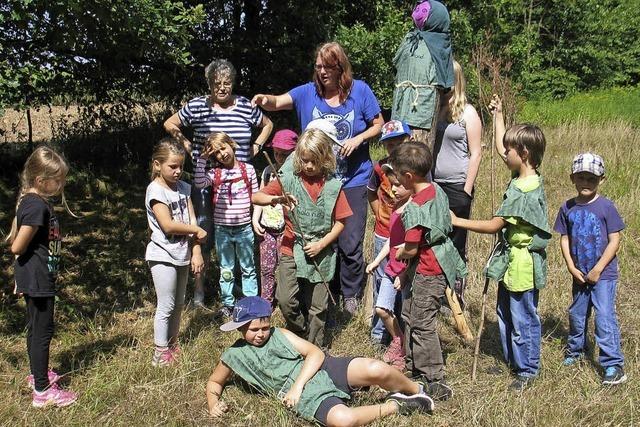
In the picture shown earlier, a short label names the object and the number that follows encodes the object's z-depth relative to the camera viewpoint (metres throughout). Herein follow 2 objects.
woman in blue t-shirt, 4.36
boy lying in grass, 3.36
